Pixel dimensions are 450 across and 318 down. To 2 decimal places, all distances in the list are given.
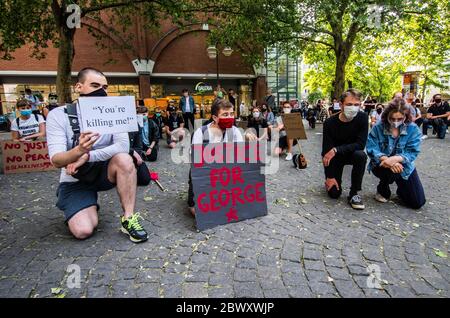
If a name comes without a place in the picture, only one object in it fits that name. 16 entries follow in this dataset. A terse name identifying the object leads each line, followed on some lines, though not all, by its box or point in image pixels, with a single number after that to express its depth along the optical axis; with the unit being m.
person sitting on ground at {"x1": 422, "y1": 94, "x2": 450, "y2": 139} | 12.33
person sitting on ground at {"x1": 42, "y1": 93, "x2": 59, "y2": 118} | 9.99
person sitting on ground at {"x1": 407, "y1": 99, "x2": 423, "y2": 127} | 11.99
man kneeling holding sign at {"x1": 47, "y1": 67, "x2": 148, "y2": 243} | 3.01
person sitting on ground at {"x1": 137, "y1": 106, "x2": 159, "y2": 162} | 8.14
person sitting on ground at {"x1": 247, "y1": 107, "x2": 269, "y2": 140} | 9.37
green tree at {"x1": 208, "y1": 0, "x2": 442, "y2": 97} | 11.30
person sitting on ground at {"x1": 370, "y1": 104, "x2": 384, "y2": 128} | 12.75
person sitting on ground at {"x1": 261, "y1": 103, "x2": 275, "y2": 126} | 9.47
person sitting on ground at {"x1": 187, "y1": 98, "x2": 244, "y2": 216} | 3.72
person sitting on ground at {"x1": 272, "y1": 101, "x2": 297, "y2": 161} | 8.50
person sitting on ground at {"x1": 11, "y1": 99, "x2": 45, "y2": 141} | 7.15
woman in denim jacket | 4.15
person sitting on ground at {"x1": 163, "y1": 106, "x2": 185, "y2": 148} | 11.18
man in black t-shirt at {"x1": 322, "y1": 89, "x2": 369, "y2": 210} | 4.38
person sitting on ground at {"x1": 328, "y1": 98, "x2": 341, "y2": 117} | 13.88
